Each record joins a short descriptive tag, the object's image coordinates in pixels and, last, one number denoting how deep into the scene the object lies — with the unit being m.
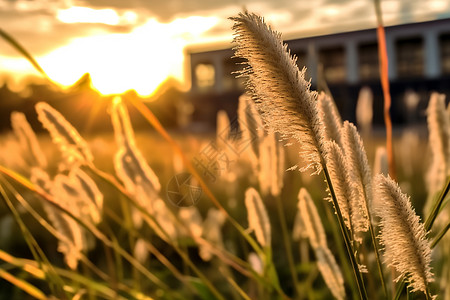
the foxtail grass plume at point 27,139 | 1.09
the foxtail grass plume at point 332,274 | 0.76
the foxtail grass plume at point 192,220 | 1.25
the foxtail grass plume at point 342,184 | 0.48
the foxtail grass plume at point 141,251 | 1.27
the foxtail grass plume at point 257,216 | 0.80
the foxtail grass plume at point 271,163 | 0.90
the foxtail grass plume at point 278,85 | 0.42
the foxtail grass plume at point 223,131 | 1.14
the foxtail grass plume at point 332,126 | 0.60
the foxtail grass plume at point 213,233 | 1.23
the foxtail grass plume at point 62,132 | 0.77
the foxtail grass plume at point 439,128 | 0.80
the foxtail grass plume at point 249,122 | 0.86
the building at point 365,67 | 24.33
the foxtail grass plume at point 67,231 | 0.83
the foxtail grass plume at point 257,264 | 1.01
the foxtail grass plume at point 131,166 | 0.80
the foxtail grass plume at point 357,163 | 0.52
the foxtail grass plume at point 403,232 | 0.45
